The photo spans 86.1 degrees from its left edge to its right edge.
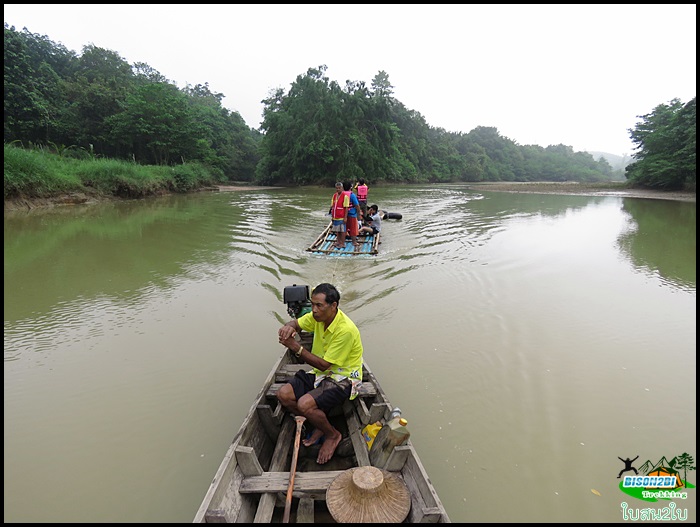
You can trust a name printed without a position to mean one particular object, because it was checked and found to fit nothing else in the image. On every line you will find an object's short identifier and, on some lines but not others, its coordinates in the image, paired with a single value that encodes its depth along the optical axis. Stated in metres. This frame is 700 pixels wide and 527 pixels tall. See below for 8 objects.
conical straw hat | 1.83
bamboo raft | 8.05
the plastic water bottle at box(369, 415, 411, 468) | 2.09
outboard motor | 3.96
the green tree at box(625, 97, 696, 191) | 21.50
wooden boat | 1.85
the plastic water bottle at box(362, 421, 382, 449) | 2.44
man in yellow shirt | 2.51
